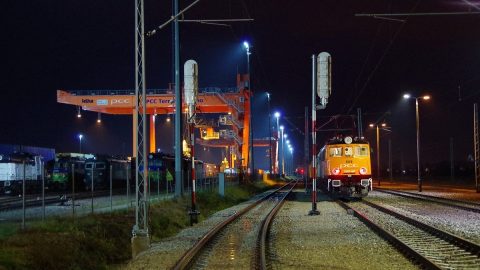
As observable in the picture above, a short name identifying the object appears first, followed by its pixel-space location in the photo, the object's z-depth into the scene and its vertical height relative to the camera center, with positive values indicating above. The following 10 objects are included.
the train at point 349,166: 37.19 -0.47
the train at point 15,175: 40.19 -0.80
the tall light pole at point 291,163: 166.94 -1.12
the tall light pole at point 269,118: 77.71 +5.44
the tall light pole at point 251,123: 52.29 +3.75
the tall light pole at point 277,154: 94.55 +1.09
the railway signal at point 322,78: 26.14 +3.49
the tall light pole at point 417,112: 51.25 +4.16
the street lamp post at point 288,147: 153.65 +1.34
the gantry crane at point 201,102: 70.88 +7.01
